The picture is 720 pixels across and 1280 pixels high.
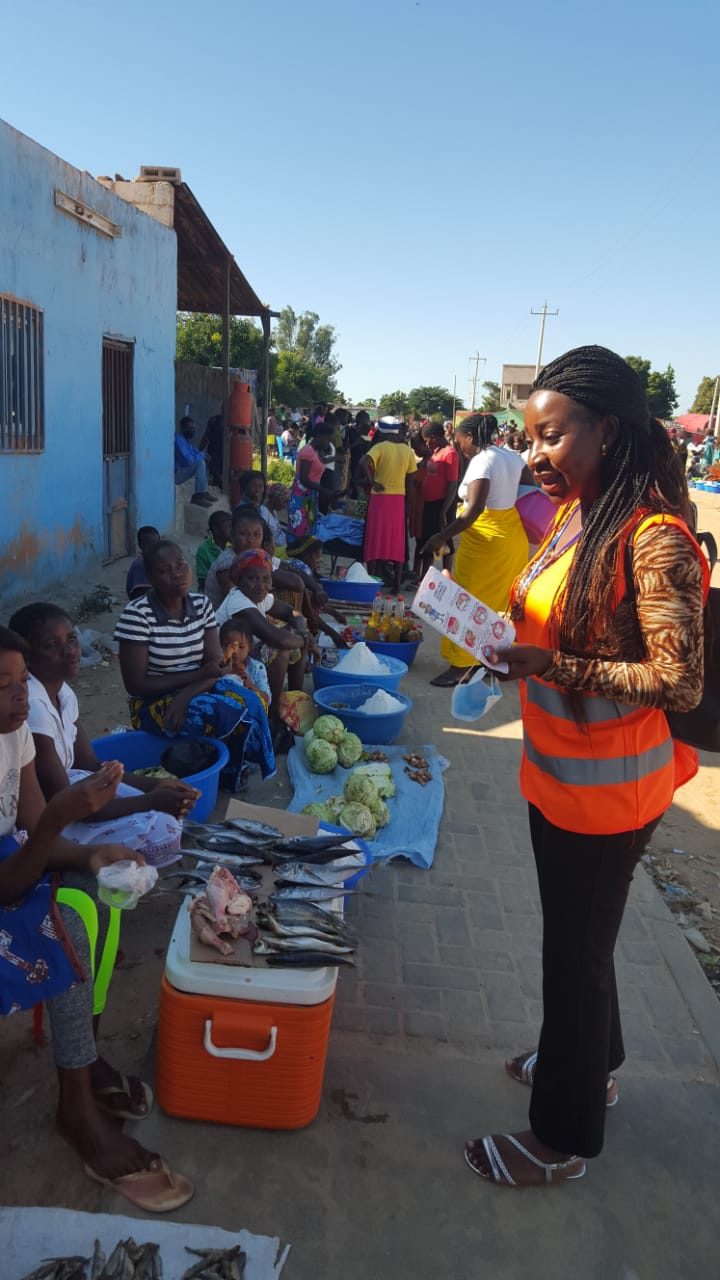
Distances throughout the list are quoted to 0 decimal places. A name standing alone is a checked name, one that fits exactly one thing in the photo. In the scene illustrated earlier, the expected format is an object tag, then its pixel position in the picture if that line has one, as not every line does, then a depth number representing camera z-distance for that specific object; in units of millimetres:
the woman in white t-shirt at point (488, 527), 5914
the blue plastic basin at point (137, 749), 3771
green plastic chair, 2117
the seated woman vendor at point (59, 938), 2002
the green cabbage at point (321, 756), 4625
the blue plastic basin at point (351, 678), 5465
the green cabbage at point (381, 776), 4430
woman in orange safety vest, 1684
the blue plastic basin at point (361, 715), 5023
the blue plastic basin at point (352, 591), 7516
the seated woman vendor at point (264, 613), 4691
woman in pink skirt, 8828
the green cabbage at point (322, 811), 3934
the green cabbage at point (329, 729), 4766
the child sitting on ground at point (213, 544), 5965
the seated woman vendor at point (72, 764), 2707
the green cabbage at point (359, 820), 3932
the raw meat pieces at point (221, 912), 2307
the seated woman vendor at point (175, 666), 3881
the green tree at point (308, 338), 71062
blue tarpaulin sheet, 3895
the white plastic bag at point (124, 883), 2053
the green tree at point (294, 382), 35625
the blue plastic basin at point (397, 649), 6430
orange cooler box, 2234
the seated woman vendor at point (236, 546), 5047
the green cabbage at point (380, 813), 4105
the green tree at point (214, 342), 27531
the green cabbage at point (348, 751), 4750
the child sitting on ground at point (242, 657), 4371
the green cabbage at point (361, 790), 4105
